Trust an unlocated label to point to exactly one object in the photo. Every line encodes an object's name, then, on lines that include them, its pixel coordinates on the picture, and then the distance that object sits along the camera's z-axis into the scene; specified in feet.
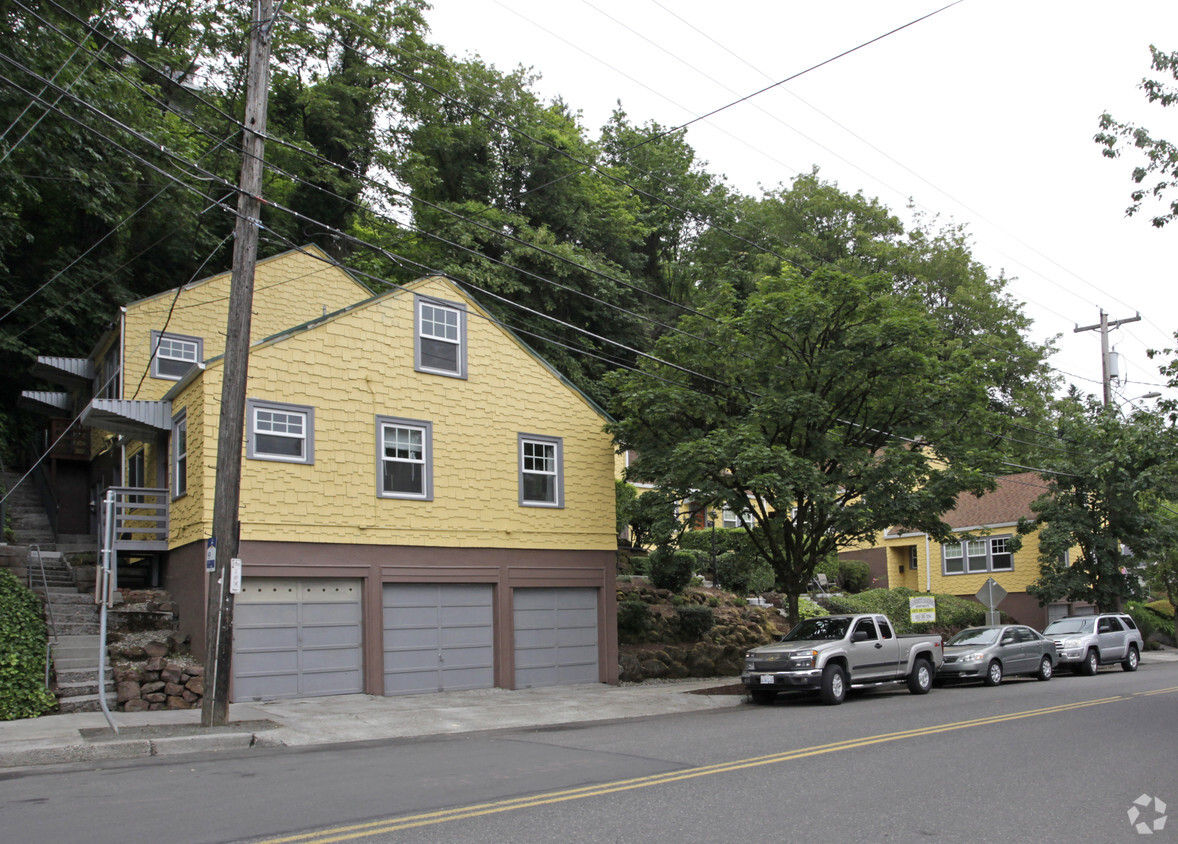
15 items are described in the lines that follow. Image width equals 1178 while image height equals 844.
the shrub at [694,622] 77.42
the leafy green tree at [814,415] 63.26
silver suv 83.87
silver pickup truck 56.70
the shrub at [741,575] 107.86
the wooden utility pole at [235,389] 43.68
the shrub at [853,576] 132.16
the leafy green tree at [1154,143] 53.83
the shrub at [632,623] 75.77
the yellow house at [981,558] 128.06
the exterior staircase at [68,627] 50.57
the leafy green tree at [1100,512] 100.22
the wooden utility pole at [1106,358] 109.50
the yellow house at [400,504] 57.16
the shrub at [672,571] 85.51
